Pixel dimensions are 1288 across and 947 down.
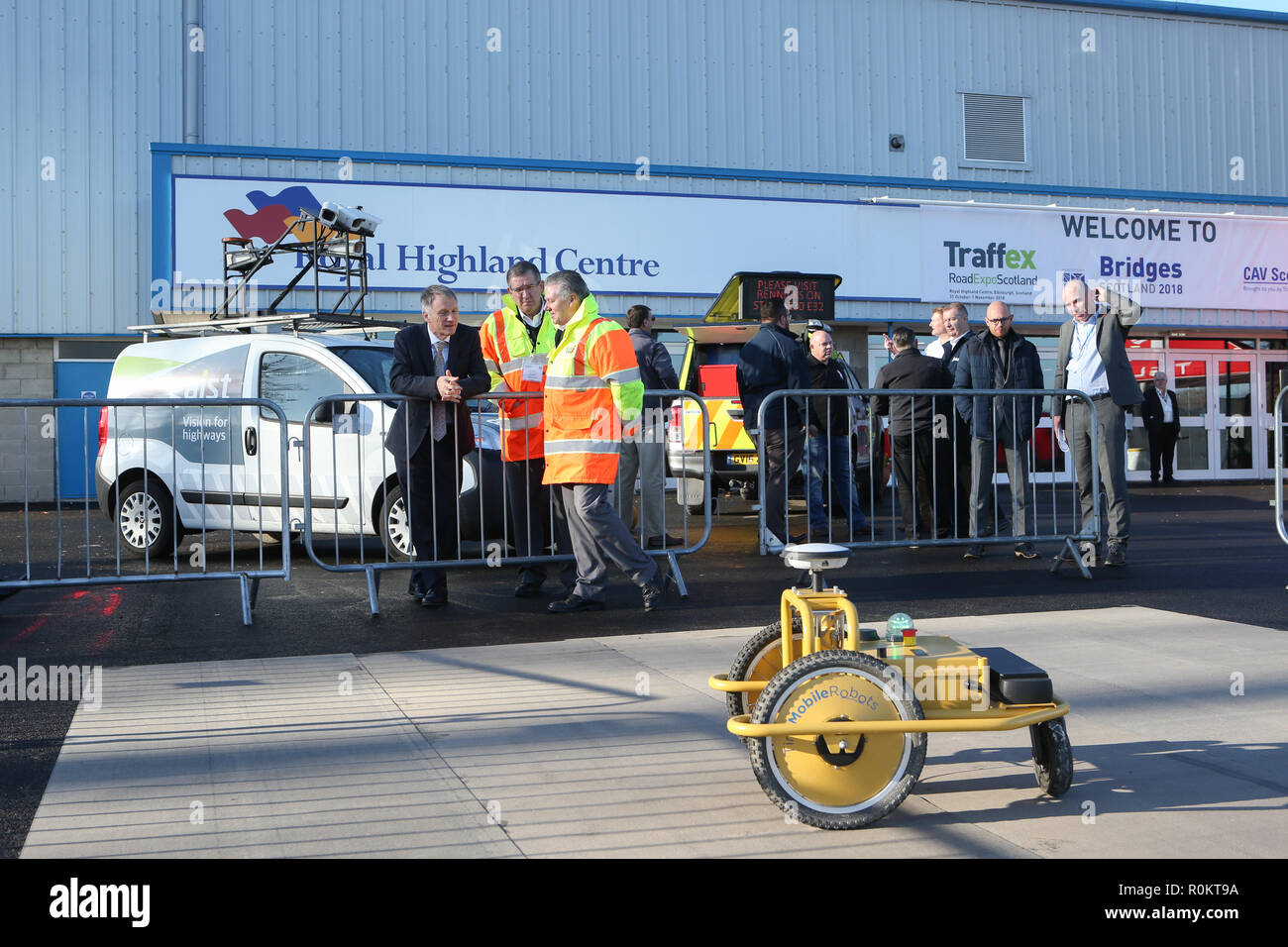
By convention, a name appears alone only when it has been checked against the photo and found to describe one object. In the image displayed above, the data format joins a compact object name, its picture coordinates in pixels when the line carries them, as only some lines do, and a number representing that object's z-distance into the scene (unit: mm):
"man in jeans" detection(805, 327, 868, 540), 11070
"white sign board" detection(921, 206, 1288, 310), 18891
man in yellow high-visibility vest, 7789
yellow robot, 3506
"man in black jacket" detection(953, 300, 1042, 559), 9492
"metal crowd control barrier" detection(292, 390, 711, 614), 8586
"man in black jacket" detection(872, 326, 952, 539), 10328
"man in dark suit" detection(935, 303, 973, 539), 10422
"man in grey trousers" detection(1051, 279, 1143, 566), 8922
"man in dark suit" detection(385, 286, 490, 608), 7633
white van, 9281
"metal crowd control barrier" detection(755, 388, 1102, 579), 9234
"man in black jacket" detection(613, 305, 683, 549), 8344
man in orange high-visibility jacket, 6898
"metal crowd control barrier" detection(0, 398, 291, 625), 9578
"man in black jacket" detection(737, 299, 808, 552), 9680
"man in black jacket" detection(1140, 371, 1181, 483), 19719
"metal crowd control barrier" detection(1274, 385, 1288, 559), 8172
